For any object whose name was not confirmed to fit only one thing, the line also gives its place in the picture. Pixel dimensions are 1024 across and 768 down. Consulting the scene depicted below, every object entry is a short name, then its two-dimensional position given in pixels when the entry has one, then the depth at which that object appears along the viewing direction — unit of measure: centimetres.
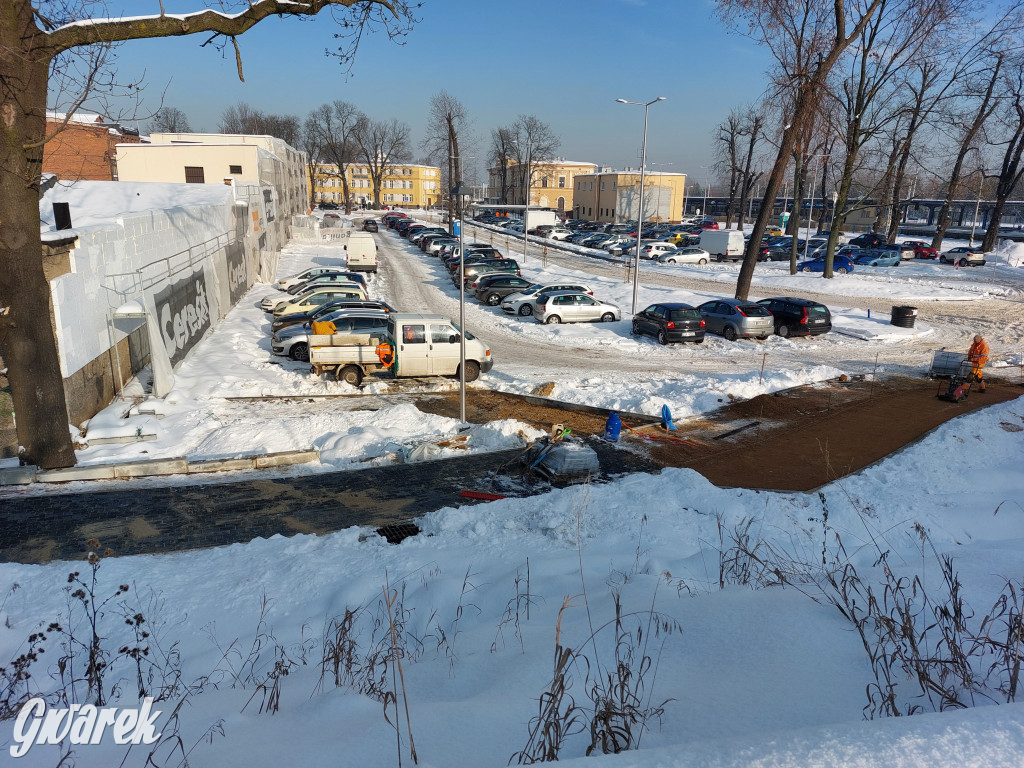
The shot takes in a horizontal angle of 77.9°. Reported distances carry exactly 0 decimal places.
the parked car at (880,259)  4653
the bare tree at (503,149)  9888
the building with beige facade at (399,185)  12300
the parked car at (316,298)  2394
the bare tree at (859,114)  3250
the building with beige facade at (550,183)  10994
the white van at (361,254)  3712
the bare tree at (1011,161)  4400
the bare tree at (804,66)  2517
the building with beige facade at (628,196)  7988
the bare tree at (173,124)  10991
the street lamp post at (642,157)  2617
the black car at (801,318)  2438
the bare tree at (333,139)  10086
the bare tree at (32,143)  921
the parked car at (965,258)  4625
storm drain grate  845
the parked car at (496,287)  3053
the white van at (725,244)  4975
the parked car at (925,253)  5116
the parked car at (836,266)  4269
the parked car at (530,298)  2780
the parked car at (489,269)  3512
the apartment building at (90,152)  4212
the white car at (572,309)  2602
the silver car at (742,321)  2375
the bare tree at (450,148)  6225
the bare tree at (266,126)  11471
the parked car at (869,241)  5631
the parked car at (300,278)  3145
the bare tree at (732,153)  7131
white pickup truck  1688
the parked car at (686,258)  4778
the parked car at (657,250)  4872
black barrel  2581
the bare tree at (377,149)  10112
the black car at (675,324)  2286
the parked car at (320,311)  2183
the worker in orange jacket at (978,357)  1747
